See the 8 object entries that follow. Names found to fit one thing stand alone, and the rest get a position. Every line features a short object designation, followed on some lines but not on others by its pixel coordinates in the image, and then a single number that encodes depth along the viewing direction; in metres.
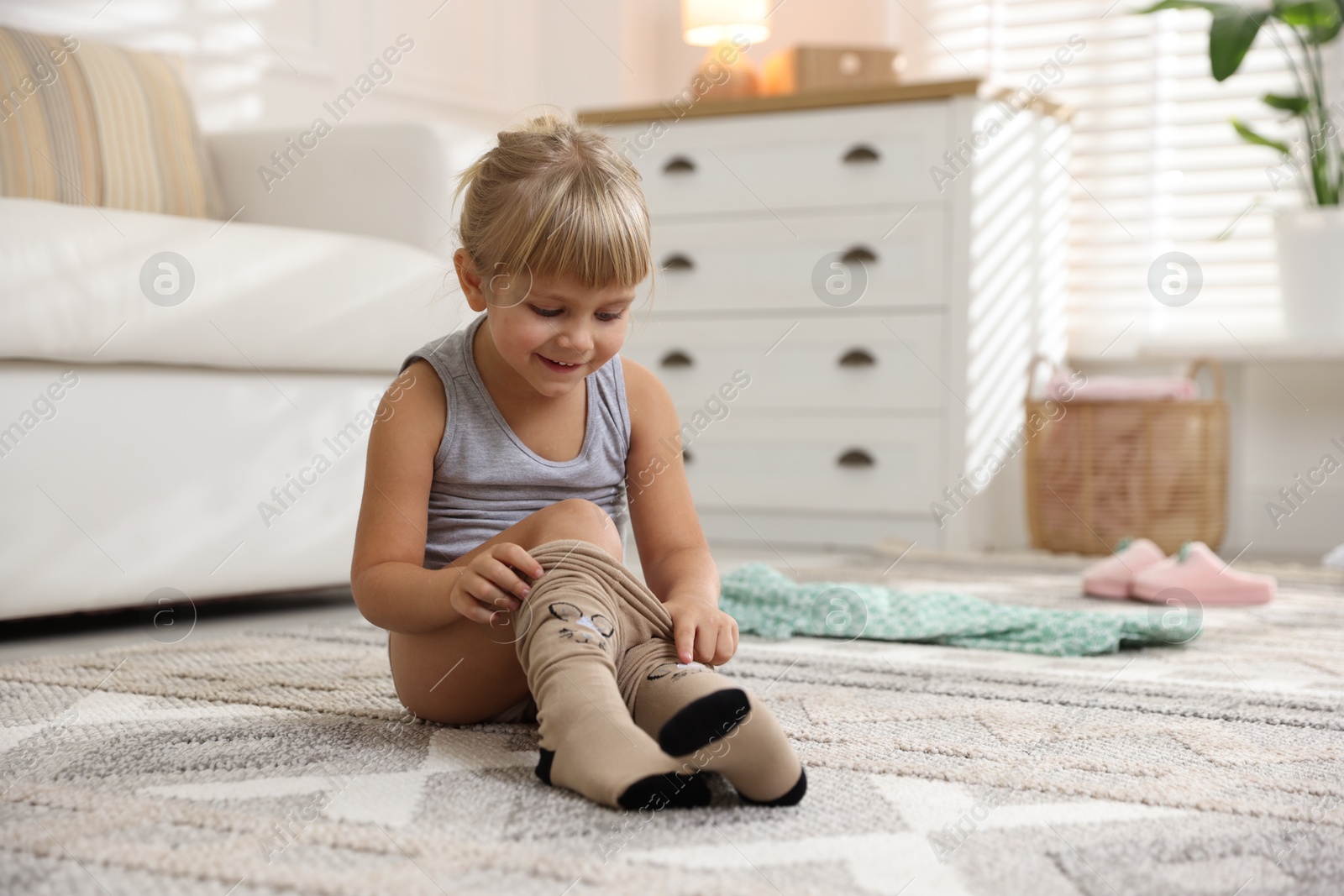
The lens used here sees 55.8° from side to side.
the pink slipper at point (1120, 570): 1.66
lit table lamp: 2.60
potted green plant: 2.23
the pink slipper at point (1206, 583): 1.61
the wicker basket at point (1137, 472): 2.29
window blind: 2.59
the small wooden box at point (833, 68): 2.51
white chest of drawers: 2.29
